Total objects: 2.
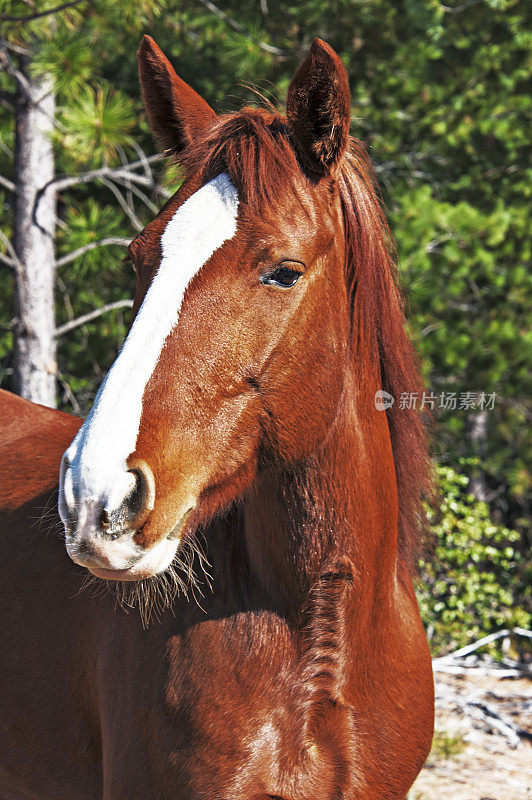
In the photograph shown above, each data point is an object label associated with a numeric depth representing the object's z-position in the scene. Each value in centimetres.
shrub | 891
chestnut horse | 275
